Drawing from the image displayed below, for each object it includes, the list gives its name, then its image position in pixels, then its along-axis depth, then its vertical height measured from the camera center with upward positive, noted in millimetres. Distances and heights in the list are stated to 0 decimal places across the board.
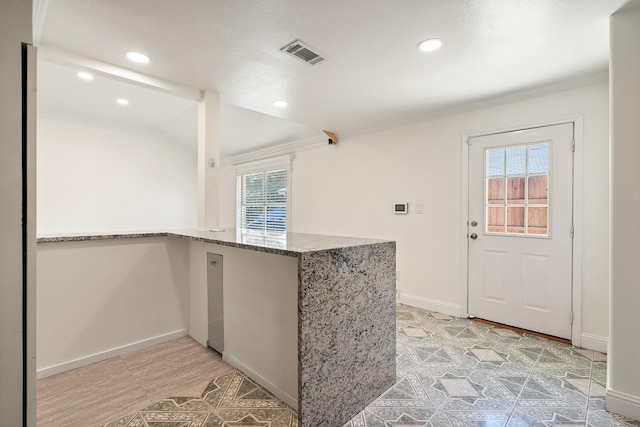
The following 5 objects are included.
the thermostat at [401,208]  3814 +76
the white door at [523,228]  2764 -130
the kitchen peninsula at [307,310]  1549 -564
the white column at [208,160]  3094 +536
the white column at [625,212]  1706 +16
